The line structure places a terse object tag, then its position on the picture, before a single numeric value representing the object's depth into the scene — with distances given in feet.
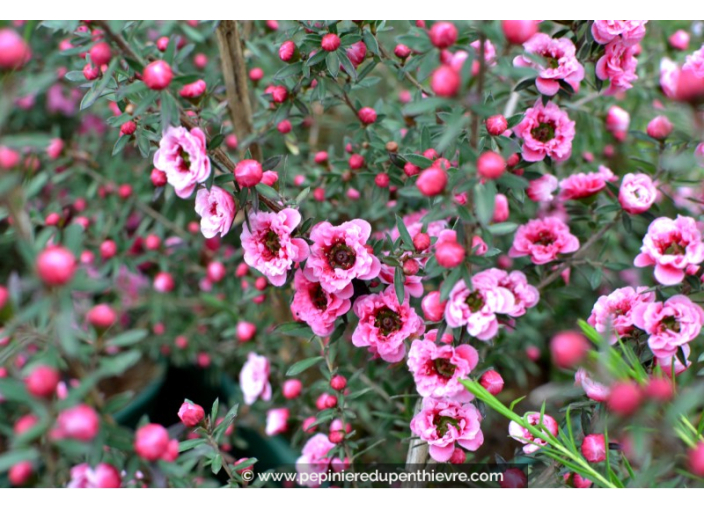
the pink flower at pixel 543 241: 1.10
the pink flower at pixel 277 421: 1.23
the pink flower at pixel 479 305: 0.99
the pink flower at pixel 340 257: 1.01
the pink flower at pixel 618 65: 1.07
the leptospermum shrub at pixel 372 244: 0.89
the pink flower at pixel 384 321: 1.03
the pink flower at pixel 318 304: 1.03
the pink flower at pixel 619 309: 1.02
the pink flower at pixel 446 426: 1.03
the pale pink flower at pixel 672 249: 1.01
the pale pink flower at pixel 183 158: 0.98
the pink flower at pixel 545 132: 1.07
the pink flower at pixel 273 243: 1.01
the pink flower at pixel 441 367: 1.01
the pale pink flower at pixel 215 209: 1.00
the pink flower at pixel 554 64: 1.05
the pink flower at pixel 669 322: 1.00
